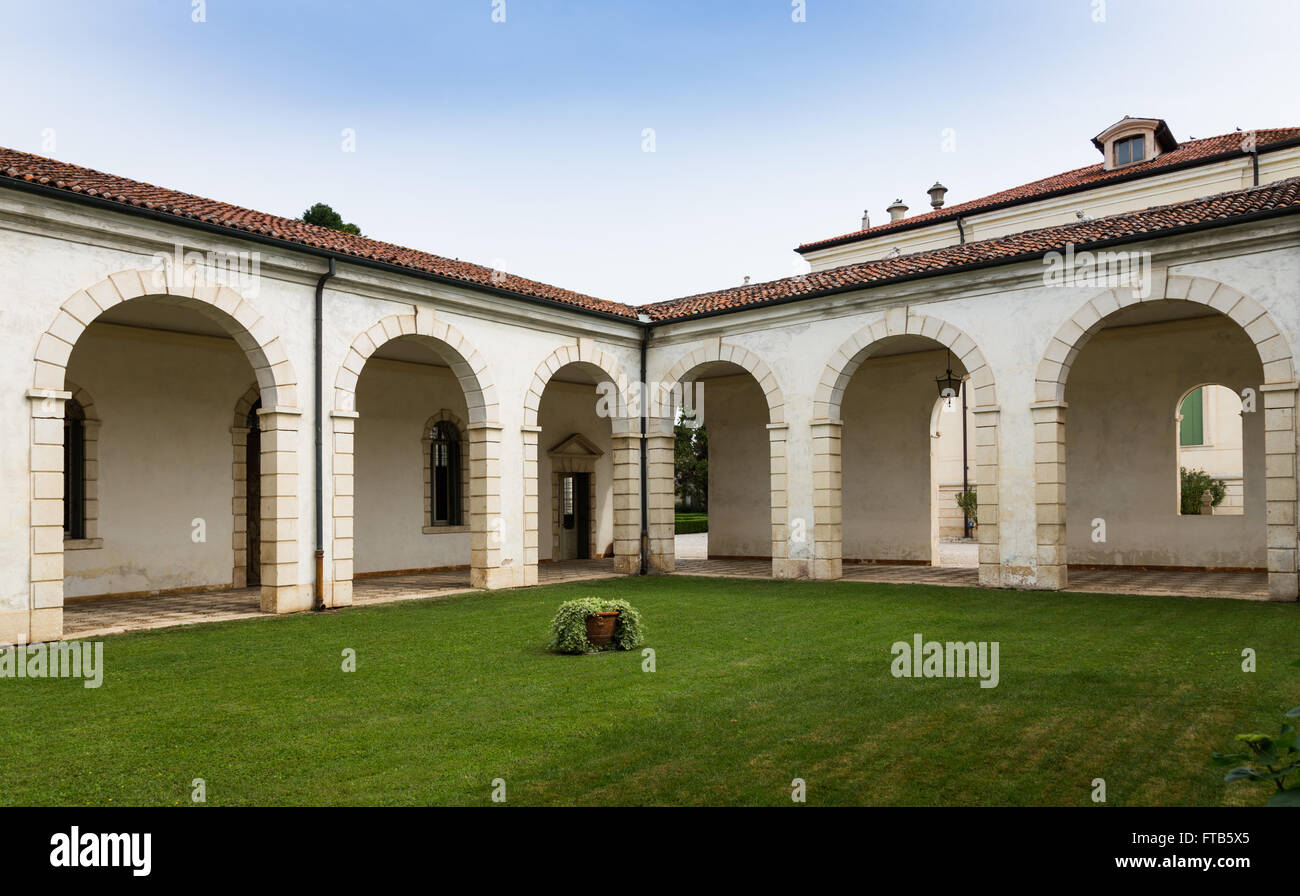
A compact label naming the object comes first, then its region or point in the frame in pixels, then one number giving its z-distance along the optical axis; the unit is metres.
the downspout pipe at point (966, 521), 28.96
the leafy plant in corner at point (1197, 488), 24.20
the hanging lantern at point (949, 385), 17.44
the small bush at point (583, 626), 8.73
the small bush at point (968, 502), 29.11
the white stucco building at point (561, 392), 11.04
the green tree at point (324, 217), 33.94
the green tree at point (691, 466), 51.69
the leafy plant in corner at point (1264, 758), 1.94
